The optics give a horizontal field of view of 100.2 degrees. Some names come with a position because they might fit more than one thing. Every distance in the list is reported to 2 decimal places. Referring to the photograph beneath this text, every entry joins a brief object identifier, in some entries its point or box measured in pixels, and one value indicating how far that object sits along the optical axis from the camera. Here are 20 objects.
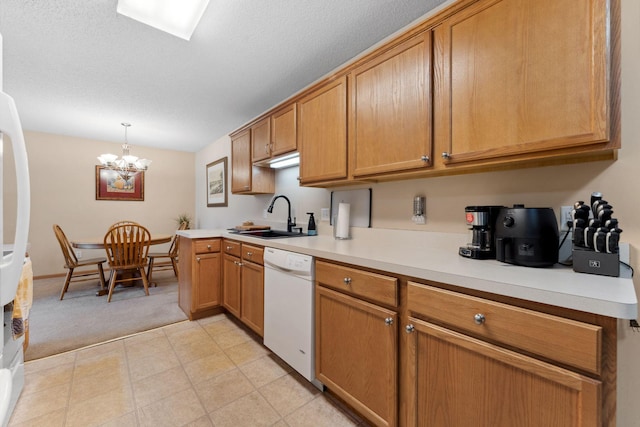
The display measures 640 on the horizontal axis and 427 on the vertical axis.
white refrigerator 0.75
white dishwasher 1.58
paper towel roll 2.07
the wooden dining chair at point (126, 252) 3.16
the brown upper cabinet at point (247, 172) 2.96
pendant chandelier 3.61
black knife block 0.89
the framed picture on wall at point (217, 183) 4.33
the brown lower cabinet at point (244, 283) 2.07
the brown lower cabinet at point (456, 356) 0.73
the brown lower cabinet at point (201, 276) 2.56
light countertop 0.72
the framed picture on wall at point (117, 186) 4.60
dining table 3.19
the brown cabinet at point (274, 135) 2.29
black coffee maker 1.23
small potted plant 5.13
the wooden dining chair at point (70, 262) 3.22
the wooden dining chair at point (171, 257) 3.74
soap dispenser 2.45
